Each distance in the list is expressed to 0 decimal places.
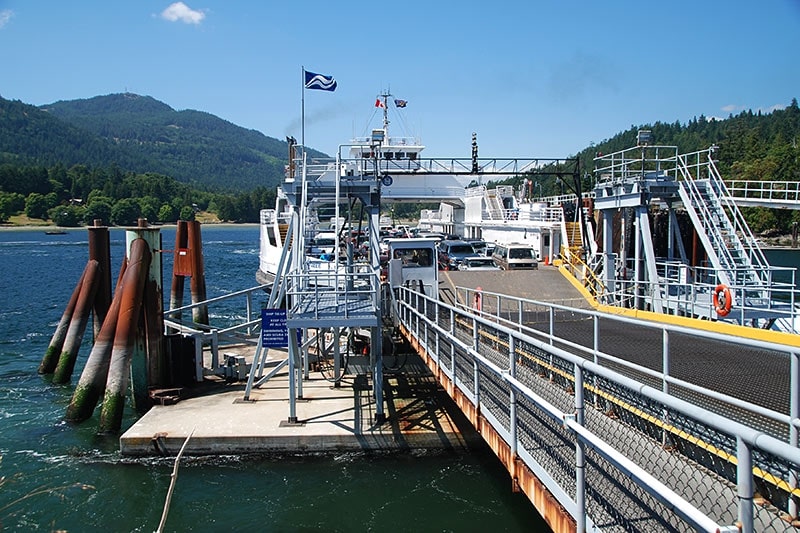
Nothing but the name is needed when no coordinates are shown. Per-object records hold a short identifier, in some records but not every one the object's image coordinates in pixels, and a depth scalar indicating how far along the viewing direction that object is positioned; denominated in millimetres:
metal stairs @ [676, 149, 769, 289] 20016
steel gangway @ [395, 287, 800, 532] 4375
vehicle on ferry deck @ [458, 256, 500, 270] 30562
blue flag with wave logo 21031
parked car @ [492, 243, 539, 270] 28422
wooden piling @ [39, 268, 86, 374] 24062
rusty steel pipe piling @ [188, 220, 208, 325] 25688
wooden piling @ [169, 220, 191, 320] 25859
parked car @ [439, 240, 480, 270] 34950
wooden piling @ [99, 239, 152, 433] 17203
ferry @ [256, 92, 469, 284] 25814
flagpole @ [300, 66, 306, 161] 20544
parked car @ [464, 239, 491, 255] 38094
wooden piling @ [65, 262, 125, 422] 18203
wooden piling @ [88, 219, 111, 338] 23234
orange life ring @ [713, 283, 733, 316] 16464
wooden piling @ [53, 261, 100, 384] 22625
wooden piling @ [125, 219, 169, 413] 18672
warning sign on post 15992
